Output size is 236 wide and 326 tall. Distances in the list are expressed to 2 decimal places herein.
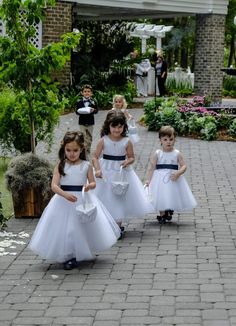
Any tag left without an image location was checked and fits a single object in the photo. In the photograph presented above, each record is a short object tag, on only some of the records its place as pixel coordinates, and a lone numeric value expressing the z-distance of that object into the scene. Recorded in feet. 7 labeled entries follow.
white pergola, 111.24
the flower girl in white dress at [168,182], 25.86
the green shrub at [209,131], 52.95
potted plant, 26.71
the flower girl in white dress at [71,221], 20.06
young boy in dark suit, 39.50
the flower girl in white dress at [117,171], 24.20
